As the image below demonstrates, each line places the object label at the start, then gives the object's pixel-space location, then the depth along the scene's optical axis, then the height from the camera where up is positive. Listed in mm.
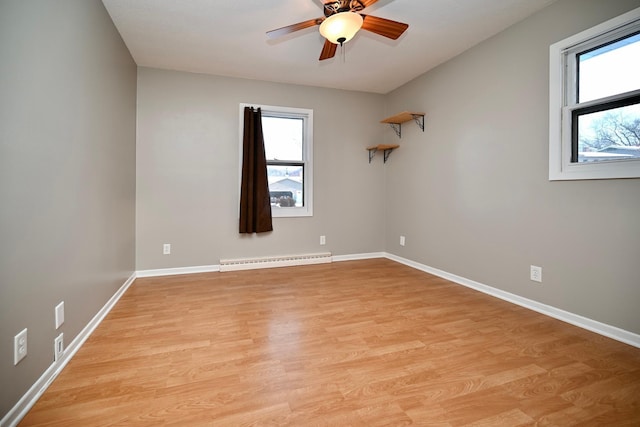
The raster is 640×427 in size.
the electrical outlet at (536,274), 2489 -539
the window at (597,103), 1969 +760
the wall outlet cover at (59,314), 1617 -578
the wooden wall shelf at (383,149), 4207 +886
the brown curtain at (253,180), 3818 +379
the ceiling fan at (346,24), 1965 +1296
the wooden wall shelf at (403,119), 3746 +1193
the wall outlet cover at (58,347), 1588 -749
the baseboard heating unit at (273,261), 3807 -693
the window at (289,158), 4082 +709
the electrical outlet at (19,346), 1259 -594
